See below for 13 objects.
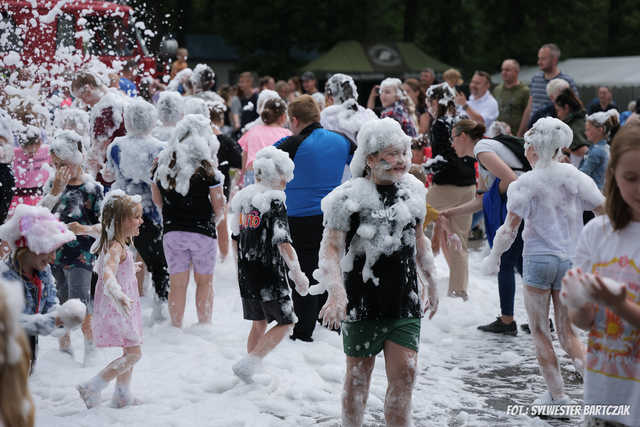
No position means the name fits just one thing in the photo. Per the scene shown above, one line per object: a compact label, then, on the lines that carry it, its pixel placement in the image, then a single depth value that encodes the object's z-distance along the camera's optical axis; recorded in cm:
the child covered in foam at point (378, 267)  764
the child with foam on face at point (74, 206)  1094
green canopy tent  4840
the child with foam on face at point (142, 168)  1247
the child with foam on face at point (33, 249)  750
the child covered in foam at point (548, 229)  929
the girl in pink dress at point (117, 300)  891
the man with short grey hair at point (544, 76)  1970
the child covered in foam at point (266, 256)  1012
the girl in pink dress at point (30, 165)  1324
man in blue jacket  1203
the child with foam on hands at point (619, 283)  549
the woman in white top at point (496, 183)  1161
